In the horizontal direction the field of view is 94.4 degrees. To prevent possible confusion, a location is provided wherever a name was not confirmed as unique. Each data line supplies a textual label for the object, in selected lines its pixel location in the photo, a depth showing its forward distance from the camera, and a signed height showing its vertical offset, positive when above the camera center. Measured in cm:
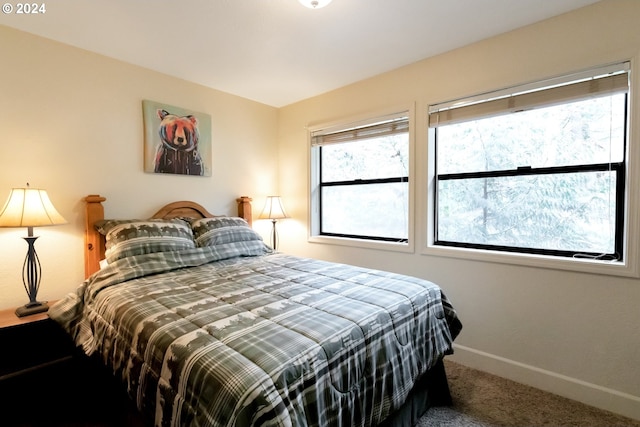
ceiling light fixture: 170 +117
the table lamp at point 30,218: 175 -8
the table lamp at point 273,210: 335 -6
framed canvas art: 257 +60
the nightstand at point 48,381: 167 -108
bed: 94 -51
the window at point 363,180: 276 +26
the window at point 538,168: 182 +26
